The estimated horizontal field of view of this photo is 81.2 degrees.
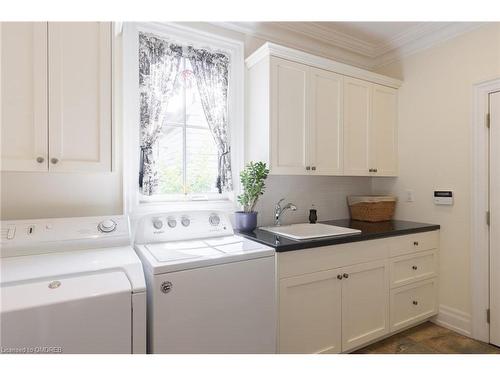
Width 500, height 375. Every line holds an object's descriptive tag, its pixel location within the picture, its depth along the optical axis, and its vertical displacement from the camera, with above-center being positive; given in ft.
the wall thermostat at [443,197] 8.12 -0.32
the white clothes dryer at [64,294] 3.43 -1.38
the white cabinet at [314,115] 7.14 +1.91
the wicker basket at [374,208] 8.87 -0.68
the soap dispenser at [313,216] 8.52 -0.89
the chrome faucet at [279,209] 7.88 -0.65
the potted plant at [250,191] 7.00 -0.14
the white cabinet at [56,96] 4.51 +1.46
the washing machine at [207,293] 4.48 -1.79
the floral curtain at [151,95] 6.66 +2.09
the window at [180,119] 6.55 +1.63
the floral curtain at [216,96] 7.39 +2.32
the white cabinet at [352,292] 5.90 -2.48
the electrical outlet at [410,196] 9.12 -0.33
